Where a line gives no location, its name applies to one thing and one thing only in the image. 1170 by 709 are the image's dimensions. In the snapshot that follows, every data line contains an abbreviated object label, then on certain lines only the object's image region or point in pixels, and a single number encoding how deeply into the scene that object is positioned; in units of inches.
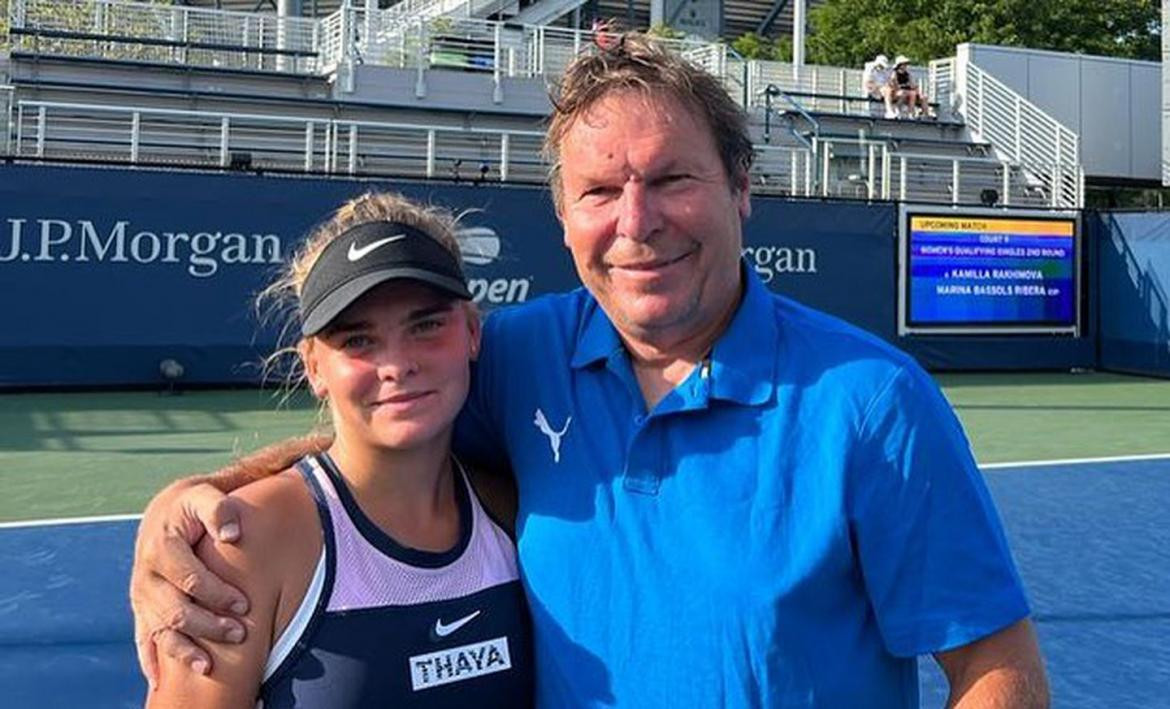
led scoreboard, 626.8
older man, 61.8
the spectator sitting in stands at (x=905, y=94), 948.0
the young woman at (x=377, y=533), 62.8
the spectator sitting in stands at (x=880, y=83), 944.9
